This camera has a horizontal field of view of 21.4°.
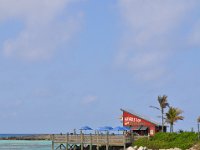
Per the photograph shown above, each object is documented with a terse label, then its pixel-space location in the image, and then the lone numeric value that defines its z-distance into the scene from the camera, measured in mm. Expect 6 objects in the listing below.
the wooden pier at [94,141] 59531
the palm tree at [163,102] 76262
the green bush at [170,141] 56500
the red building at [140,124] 70125
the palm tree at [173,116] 74494
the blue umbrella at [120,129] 65250
